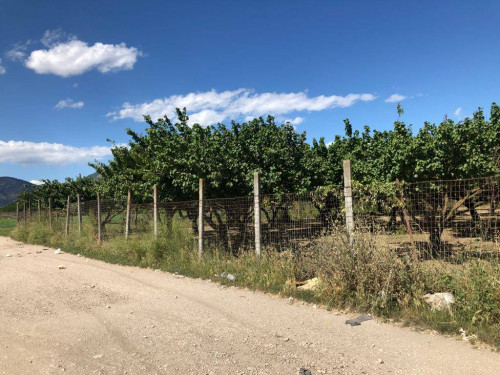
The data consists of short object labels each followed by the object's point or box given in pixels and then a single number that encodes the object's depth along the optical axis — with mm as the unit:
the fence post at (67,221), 16405
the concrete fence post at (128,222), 11686
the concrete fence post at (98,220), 13320
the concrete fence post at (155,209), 10096
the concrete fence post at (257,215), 7633
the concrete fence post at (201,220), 8852
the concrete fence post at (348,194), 6176
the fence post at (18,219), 24678
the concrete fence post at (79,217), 15078
